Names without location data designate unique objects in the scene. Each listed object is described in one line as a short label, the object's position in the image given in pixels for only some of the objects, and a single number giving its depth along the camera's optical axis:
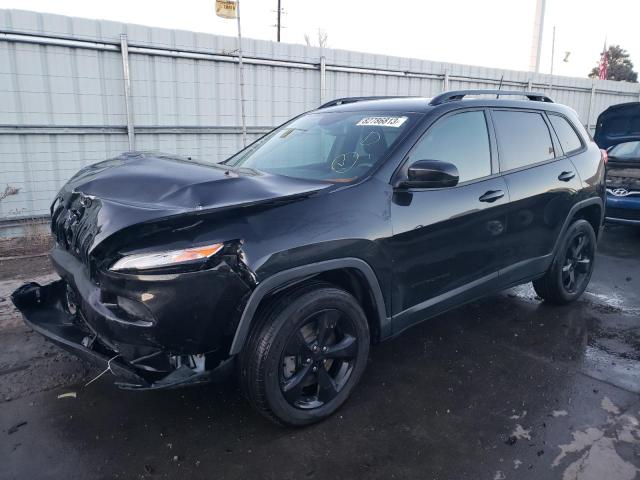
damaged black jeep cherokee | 2.29
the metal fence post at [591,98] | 15.27
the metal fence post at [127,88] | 7.17
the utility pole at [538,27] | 27.17
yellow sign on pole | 7.67
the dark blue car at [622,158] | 6.86
